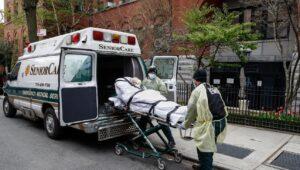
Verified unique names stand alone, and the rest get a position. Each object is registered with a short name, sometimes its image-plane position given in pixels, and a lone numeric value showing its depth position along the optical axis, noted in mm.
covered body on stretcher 5250
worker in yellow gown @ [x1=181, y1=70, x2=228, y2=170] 4590
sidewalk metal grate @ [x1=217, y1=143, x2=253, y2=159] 6191
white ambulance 6348
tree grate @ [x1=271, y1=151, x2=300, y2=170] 5676
